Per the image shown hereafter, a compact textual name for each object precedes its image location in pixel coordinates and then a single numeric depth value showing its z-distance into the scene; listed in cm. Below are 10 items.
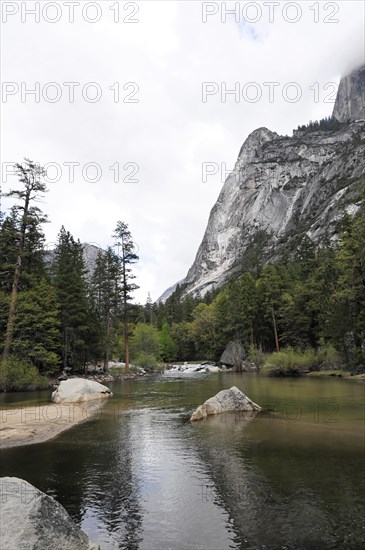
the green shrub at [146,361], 5416
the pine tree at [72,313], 3828
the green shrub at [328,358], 4380
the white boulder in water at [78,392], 2250
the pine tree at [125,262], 4469
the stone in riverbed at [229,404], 1717
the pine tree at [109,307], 4409
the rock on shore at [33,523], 510
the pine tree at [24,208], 2990
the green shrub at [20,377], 2722
